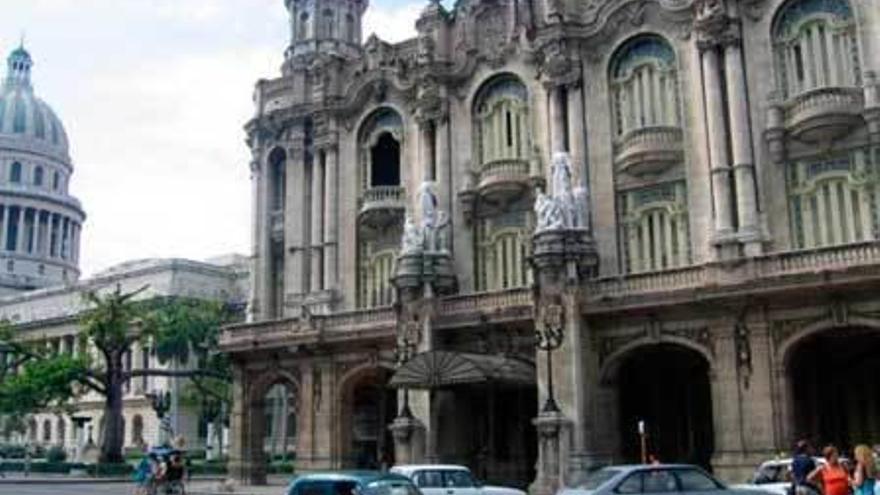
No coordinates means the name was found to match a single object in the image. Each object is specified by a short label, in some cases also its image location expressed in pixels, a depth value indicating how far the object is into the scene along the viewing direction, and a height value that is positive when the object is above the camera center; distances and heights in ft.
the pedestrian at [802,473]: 63.62 -1.35
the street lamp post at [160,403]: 197.67 +11.58
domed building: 402.52 +104.65
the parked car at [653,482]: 61.77 -1.64
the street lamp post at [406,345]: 125.59 +13.55
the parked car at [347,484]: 57.06 -1.36
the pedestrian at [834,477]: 53.01 -1.32
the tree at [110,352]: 184.03 +21.04
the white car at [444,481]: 77.46 -1.72
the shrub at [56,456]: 223.10 +1.86
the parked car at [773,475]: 75.77 -1.69
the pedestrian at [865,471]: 52.80 -1.05
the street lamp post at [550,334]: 110.63 +12.87
